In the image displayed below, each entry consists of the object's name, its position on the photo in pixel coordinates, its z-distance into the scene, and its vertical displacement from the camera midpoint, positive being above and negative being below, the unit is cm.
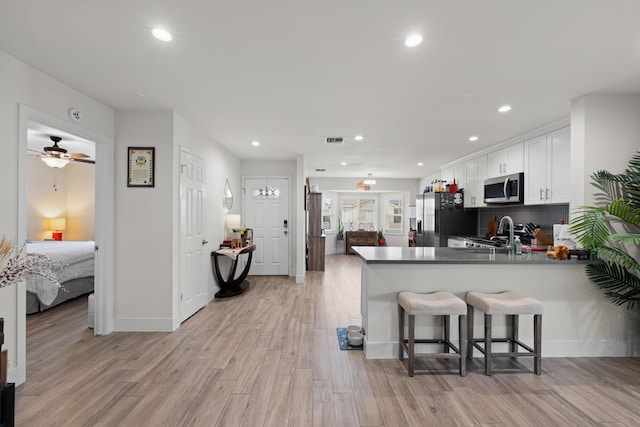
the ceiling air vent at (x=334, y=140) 447 +109
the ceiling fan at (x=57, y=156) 412 +79
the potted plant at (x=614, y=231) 266 -14
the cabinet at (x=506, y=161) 437 +82
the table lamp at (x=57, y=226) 690 -35
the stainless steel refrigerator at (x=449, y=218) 589 -7
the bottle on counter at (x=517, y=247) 319 -33
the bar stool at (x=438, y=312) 250 -79
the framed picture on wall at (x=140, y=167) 342 +49
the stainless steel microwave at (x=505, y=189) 430 +38
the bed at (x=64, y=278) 394 -93
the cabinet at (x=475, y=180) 530 +61
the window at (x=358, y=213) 1041 +1
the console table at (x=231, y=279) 476 -108
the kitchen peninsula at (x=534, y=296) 287 -79
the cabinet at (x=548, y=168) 361 +59
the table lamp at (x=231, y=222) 548 -18
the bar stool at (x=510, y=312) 250 -79
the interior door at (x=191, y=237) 369 -32
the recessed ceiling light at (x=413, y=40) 196 +112
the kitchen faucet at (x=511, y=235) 309 -21
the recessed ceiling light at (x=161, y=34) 192 +112
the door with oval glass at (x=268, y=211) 636 +3
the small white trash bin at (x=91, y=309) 342 -109
